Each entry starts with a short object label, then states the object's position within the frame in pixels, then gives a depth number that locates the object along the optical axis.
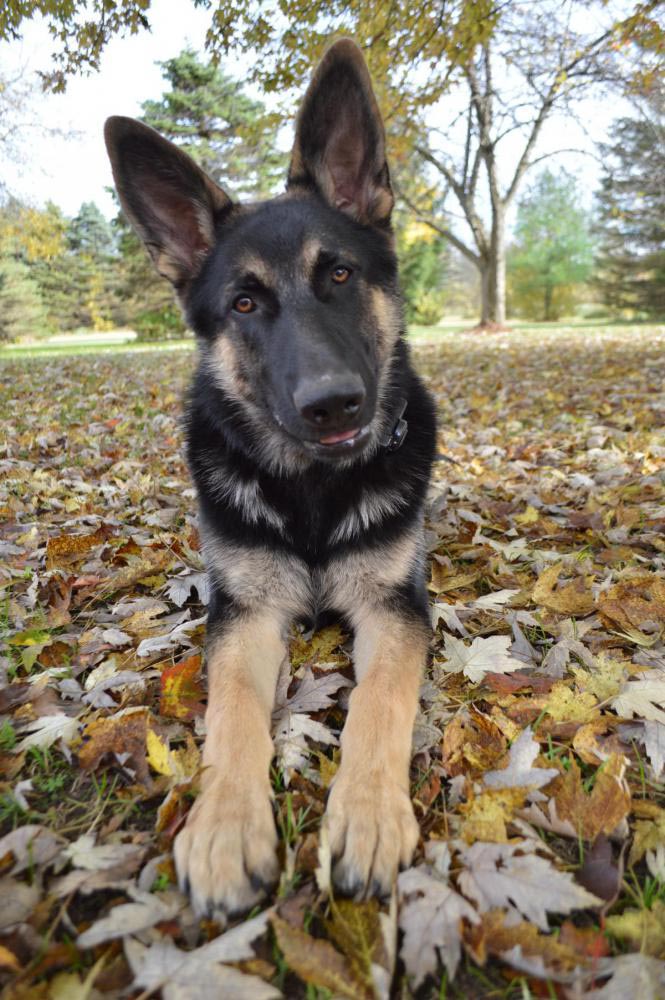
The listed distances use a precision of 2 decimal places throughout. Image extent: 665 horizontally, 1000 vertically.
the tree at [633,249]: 32.89
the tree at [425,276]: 41.81
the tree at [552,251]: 42.66
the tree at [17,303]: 43.13
